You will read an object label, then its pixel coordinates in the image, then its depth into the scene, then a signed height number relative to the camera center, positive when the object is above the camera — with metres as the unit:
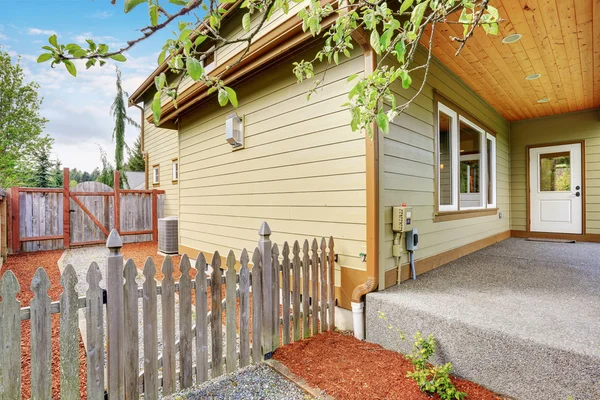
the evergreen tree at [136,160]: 24.09 +3.19
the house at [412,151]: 3.02 +0.68
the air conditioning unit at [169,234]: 6.86 -0.83
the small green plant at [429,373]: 1.90 -1.22
